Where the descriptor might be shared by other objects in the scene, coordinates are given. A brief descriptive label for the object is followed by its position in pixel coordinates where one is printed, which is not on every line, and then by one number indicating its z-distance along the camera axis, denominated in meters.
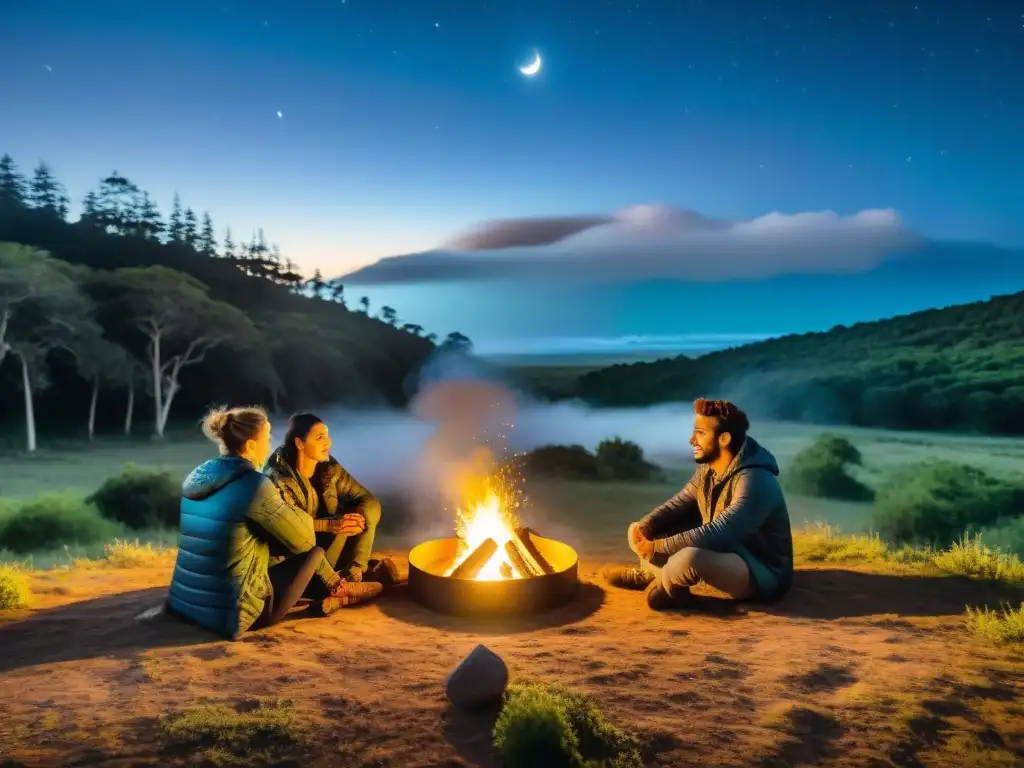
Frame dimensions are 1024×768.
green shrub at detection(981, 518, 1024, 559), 10.65
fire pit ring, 5.70
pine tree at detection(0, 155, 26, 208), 13.84
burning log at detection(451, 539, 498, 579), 6.09
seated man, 5.64
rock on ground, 3.80
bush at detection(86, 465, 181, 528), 11.30
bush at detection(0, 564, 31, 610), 5.83
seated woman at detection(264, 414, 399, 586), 5.84
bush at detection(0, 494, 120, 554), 10.14
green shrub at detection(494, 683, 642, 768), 3.27
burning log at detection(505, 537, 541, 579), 6.29
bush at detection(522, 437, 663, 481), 14.36
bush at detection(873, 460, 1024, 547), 11.16
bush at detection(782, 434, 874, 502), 13.02
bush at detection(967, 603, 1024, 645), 4.93
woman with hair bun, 4.86
